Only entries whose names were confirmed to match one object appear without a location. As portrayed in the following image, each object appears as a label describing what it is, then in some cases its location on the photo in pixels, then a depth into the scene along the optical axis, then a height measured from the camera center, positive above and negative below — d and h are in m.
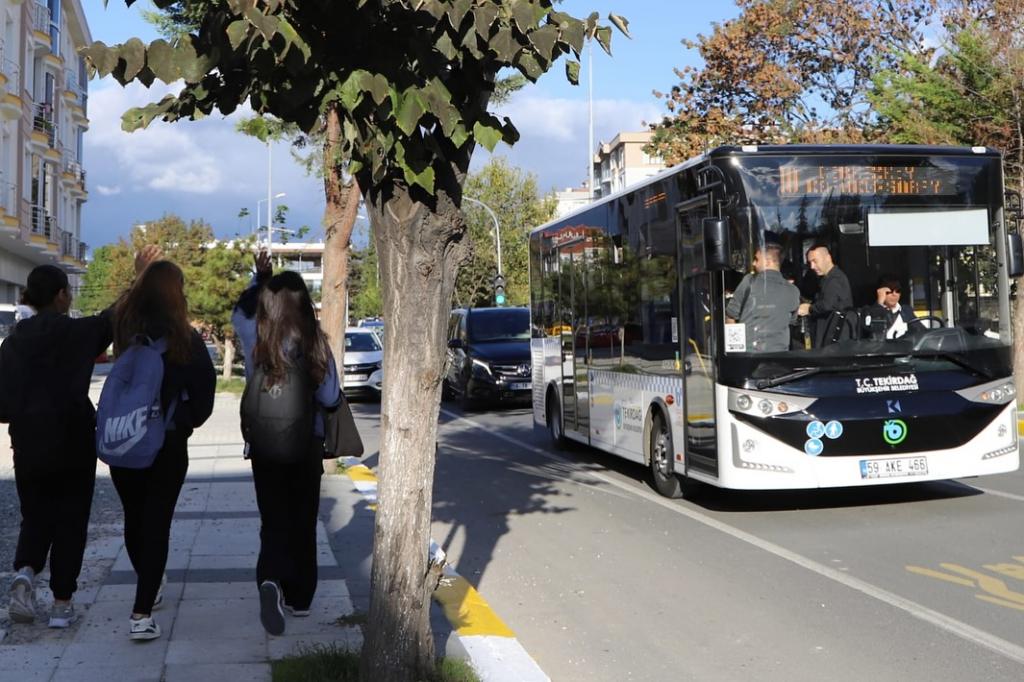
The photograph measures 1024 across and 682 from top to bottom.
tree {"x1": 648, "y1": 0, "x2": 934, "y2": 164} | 27.22 +6.86
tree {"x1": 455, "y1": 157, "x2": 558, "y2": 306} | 60.34 +8.08
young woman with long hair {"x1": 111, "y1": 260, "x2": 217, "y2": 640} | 6.07 -0.04
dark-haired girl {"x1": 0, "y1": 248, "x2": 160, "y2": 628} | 6.24 -0.21
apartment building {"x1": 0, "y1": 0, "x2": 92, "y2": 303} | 41.53 +9.72
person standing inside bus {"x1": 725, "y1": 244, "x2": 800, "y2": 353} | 9.98 +0.56
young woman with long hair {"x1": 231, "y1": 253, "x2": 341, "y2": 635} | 6.17 -0.44
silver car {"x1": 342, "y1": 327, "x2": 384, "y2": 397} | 27.67 +0.32
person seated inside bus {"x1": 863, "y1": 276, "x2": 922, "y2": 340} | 10.30 +0.48
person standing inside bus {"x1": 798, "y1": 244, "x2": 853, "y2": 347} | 10.12 +0.66
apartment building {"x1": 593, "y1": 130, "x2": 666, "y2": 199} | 102.25 +18.57
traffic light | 42.67 +3.17
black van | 23.25 +0.45
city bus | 9.98 +0.41
